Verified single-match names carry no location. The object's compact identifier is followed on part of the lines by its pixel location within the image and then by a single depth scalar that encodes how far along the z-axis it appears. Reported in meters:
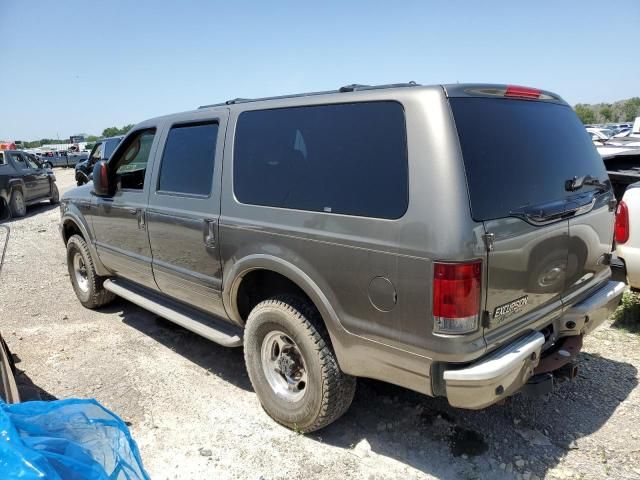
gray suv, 2.21
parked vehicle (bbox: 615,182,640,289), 3.96
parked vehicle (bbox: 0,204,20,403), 2.57
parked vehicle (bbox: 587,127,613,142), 14.16
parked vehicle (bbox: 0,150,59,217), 12.65
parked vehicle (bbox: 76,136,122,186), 13.20
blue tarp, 1.43
